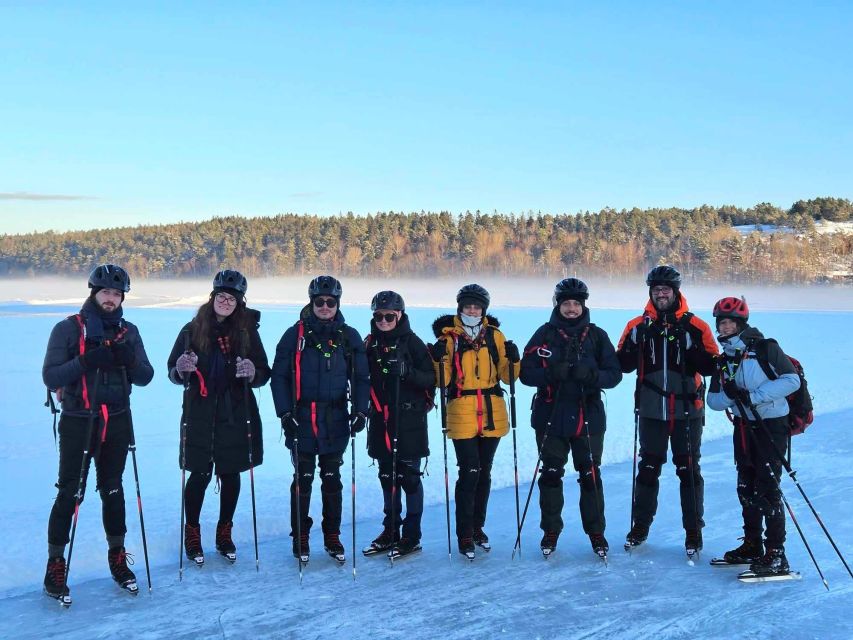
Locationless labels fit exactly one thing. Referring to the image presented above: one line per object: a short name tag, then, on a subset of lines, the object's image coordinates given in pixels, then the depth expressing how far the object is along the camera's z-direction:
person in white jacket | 3.95
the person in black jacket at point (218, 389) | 4.20
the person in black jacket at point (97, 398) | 3.72
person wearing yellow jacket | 4.41
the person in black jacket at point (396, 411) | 4.39
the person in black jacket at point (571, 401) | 4.36
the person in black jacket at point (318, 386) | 4.22
